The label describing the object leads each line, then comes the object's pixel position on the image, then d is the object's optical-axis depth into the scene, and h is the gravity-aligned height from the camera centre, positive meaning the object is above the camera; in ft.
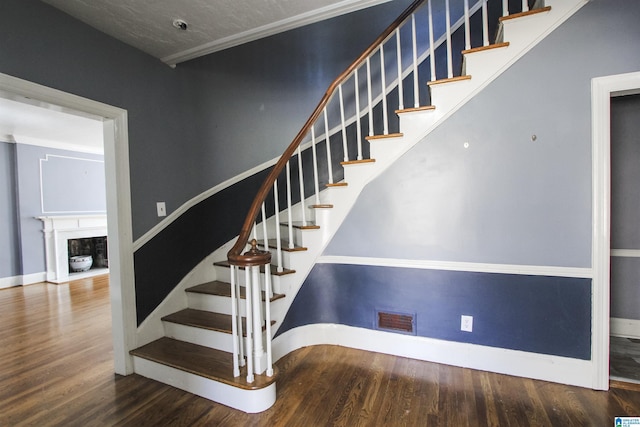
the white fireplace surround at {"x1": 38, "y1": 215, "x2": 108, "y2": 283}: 15.97 -1.72
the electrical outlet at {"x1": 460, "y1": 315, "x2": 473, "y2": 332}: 6.54 -2.84
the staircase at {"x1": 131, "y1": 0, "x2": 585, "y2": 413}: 5.62 +0.23
